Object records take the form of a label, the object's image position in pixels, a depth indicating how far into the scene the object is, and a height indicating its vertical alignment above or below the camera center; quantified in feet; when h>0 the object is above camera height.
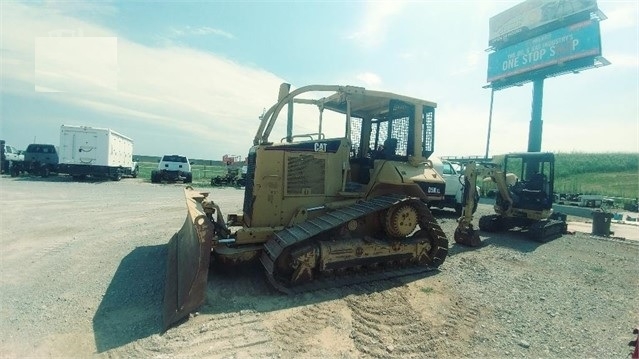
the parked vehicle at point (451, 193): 45.58 -1.33
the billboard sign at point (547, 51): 77.56 +34.15
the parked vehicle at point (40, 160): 78.59 +0.32
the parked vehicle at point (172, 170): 79.61 -0.33
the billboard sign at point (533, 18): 80.79 +43.72
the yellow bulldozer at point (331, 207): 16.65 -1.73
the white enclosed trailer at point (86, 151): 69.10 +2.67
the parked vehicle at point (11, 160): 78.18 +0.05
